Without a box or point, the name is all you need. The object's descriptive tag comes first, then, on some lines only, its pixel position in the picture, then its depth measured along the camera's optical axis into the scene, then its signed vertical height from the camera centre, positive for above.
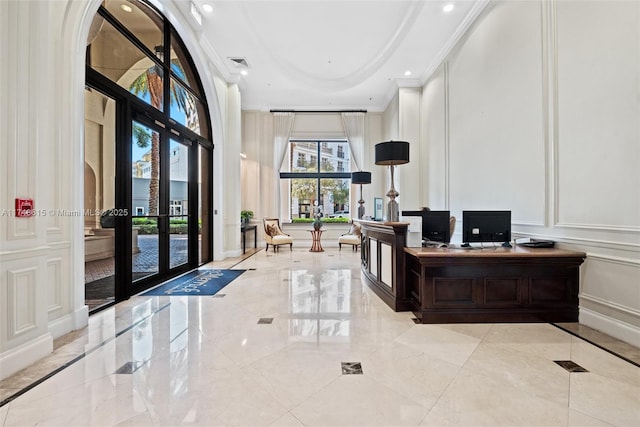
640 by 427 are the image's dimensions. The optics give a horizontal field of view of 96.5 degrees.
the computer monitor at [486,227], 3.26 -0.18
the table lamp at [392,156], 3.75 +0.73
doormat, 4.11 -1.13
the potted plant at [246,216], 8.05 -0.11
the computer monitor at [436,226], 3.47 -0.18
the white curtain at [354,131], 8.98 +2.54
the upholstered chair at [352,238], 7.97 -0.74
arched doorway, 3.42 +0.89
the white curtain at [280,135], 8.94 +2.41
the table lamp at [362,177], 7.05 +0.85
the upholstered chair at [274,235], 7.96 -0.65
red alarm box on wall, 2.07 +0.04
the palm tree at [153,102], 4.19 +1.74
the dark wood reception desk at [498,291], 2.96 -0.84
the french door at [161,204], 4.11 +0.15
